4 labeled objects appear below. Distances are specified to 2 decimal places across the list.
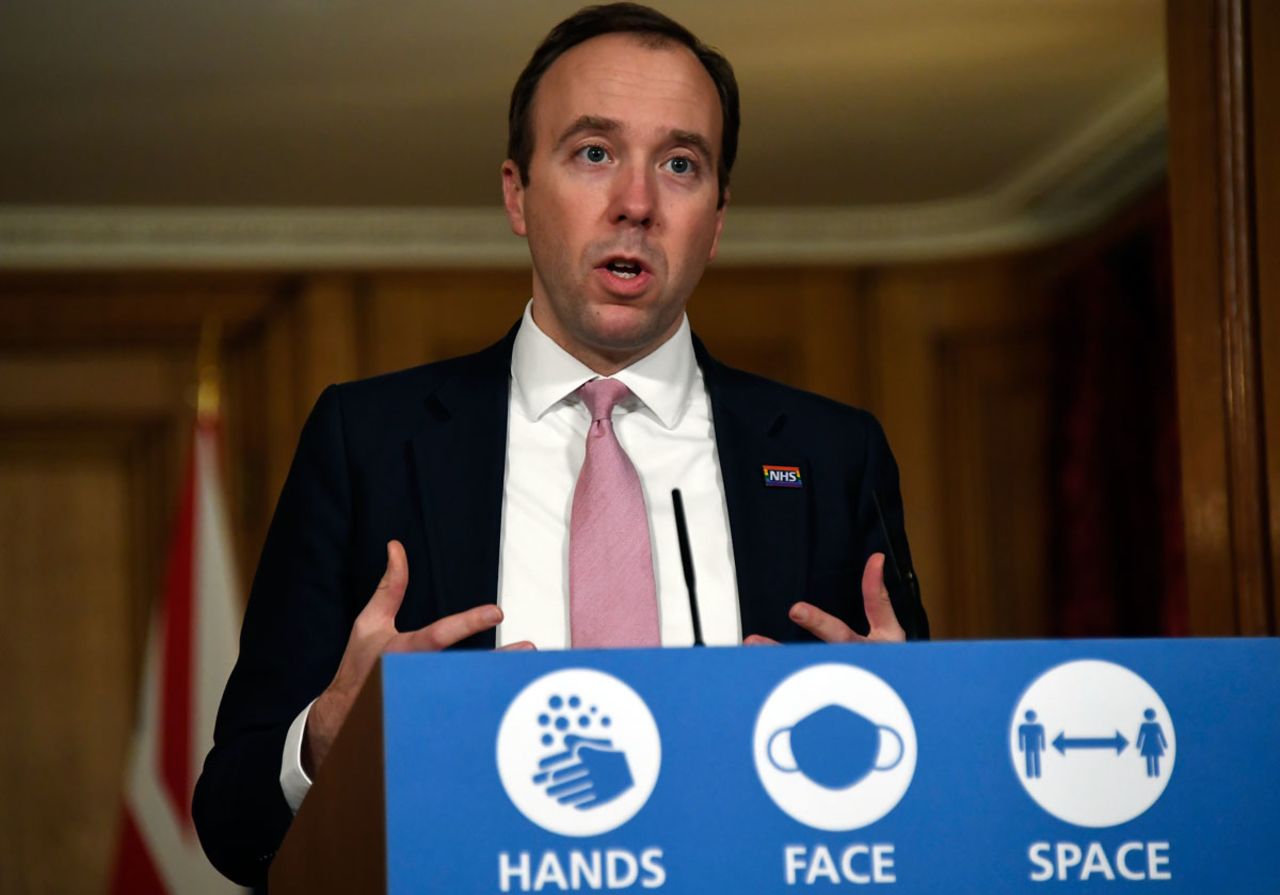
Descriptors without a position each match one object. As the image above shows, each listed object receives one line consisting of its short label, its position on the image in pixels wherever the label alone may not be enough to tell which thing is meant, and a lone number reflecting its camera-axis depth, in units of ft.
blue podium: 6.66
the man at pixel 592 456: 8.30
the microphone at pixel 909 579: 7.67
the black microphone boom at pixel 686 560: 7.31
